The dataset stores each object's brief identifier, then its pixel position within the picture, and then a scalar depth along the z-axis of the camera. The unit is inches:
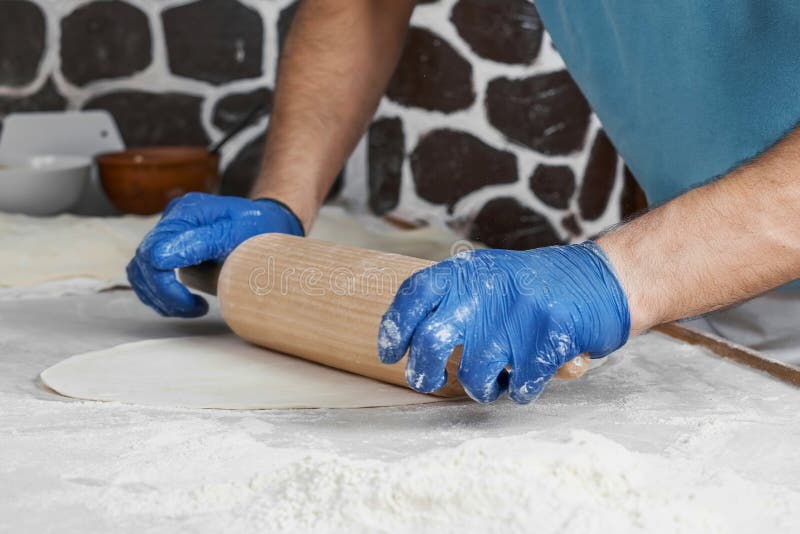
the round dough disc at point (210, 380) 44.4
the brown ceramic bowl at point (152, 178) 91.6
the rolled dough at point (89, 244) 69.4
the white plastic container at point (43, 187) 88.2
